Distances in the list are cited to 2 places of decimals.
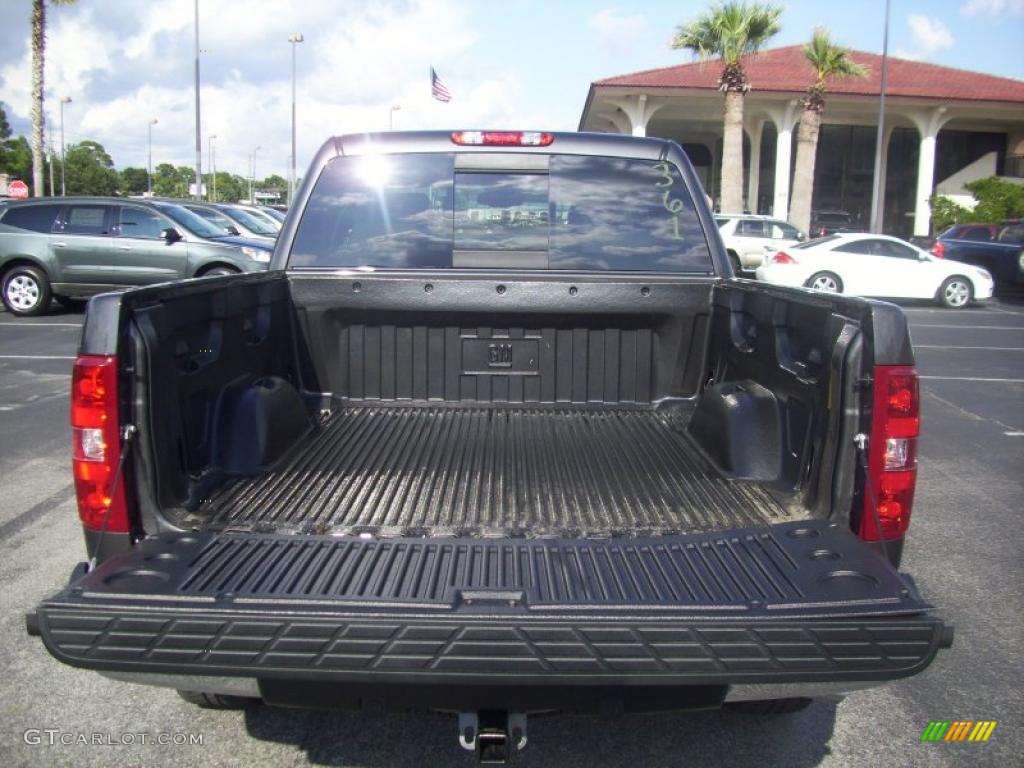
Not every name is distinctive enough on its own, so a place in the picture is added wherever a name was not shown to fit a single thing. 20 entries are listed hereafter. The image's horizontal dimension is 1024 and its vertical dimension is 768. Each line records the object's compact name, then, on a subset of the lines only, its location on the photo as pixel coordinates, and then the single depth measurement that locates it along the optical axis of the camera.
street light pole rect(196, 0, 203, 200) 31.16
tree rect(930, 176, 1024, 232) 29.98
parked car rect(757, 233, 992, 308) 18.66
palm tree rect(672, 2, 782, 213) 25.84
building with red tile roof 31.03
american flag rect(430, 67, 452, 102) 20.09
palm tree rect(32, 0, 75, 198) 27.47
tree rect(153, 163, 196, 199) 106.74
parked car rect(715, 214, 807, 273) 23.00
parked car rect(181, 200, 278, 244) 18.89
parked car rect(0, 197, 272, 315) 15.09
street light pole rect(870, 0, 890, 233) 27.75
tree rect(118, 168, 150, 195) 105.56
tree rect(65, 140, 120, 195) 84.44
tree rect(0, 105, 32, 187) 80.62
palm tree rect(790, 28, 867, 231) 26.98
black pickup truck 2.14
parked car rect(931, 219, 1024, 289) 22.05
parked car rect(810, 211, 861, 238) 33.16
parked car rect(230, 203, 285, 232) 23.28
